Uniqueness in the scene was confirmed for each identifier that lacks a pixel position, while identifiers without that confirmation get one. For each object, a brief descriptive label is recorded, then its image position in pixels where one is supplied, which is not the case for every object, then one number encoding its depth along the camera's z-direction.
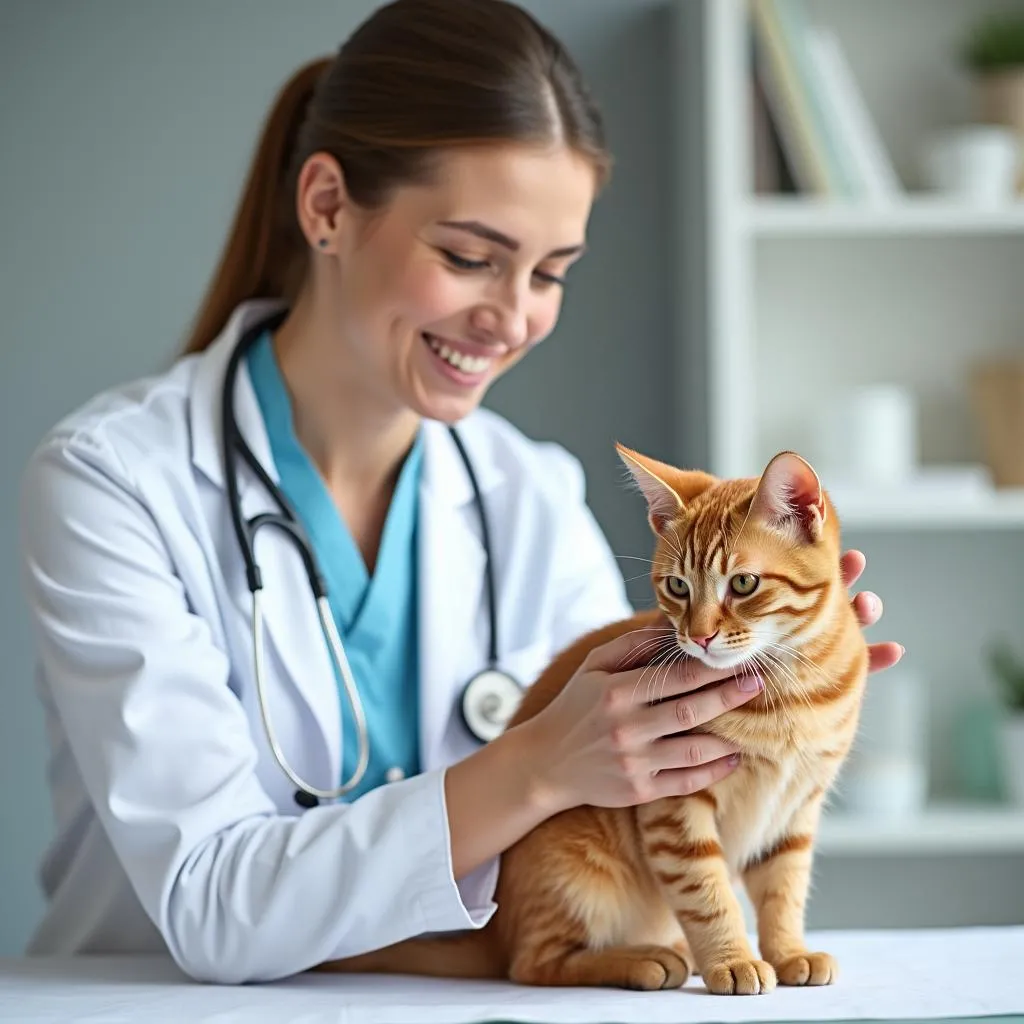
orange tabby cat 1.03
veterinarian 1.13
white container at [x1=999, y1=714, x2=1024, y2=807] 2.23
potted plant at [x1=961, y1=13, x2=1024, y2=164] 2.30
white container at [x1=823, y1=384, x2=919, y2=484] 2.24
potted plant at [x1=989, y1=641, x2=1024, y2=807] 2.23
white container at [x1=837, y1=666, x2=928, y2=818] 2.20
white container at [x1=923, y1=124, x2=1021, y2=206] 2.23
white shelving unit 2.43
